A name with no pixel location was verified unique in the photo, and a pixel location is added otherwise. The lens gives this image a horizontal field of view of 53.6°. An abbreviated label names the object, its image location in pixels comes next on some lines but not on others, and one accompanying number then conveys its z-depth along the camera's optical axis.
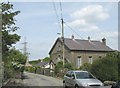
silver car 8.03
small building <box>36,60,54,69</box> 27.84
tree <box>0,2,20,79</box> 8.69
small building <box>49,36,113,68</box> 24.38
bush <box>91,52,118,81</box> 11.21
